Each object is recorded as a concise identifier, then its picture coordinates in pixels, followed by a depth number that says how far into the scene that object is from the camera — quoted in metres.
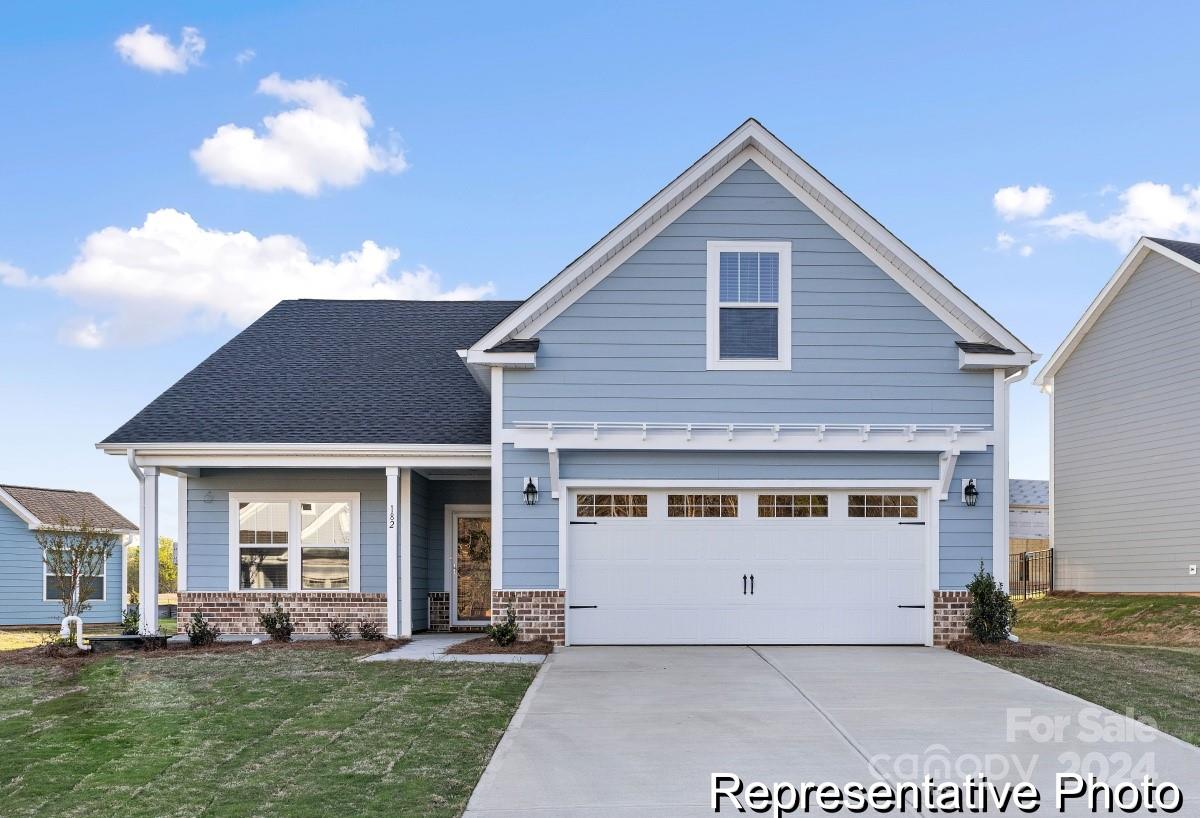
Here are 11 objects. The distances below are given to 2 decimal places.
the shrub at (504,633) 14.08
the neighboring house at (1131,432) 20.66
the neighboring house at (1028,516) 36.41
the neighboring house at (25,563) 26.08
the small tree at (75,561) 14.43
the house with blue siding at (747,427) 14.50
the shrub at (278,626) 15.55
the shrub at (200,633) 15.32
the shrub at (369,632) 15.46
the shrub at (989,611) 14.18
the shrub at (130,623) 15.73
